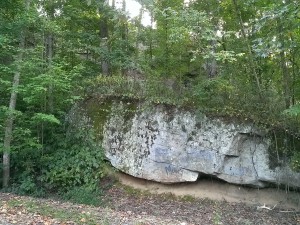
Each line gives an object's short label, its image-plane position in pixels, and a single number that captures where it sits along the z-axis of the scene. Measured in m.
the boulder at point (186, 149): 9.95
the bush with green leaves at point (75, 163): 9.85
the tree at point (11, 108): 9.05
